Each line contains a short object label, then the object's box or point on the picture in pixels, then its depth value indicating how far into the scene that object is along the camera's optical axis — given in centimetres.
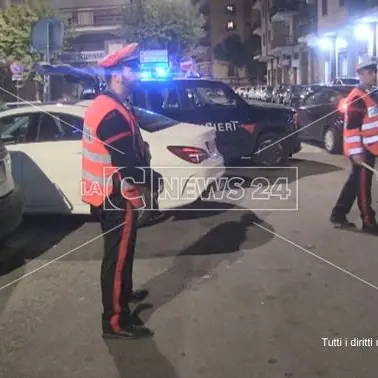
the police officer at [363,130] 682
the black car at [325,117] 1387
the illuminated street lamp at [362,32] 2925
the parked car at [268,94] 2923
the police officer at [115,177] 421
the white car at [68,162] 734
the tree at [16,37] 2572
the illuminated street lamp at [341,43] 3334
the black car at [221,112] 1109
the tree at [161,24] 4081
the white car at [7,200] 580
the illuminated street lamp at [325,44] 3594
